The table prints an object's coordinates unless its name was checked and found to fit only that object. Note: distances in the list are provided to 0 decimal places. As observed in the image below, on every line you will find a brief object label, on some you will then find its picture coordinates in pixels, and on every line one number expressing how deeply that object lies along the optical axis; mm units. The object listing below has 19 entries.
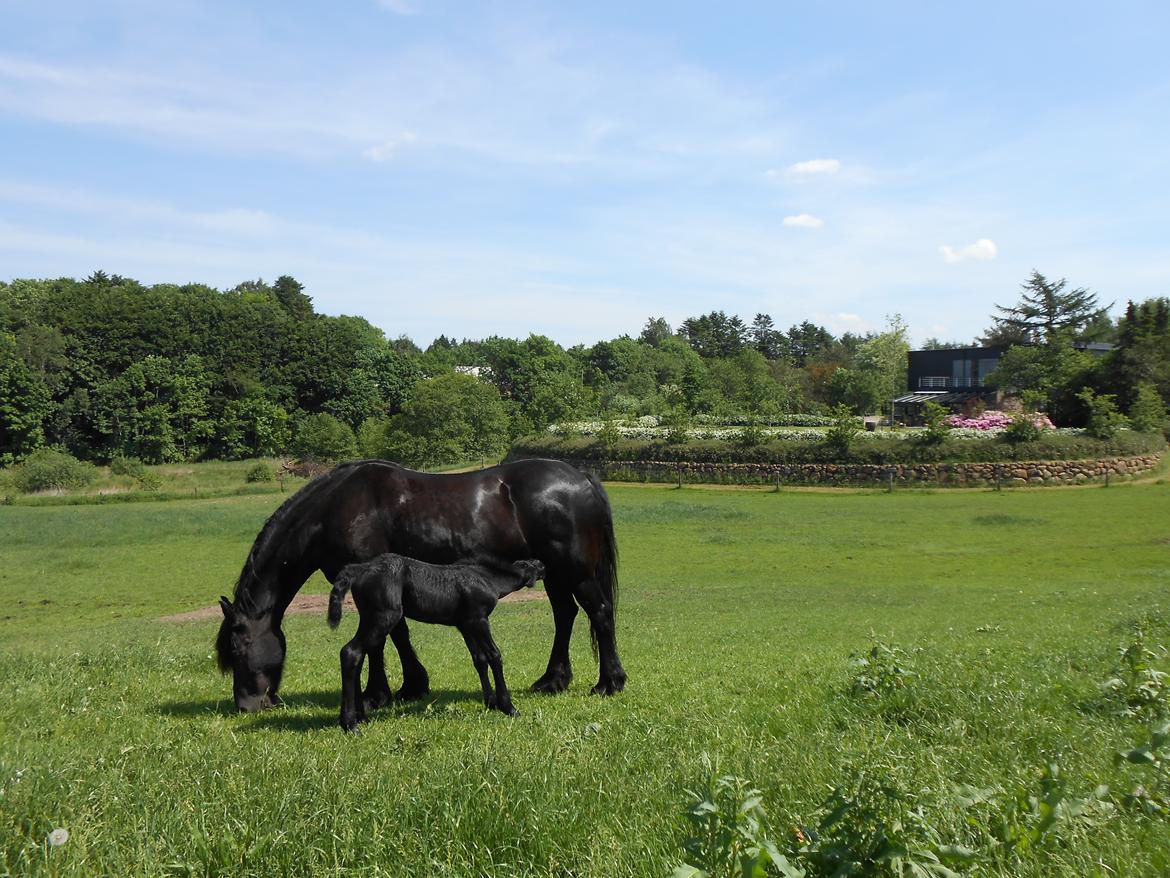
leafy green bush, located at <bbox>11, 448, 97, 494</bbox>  51344
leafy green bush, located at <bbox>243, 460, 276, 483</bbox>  58031
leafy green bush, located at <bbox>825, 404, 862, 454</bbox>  41938
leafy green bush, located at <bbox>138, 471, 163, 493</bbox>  54438
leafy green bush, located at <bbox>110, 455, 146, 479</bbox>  57922
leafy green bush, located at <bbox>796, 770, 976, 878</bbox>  2805
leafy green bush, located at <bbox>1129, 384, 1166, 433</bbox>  45062
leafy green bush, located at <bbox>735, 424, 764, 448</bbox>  44531
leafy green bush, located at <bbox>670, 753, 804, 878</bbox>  2738
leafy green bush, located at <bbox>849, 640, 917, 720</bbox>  5910
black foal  6711
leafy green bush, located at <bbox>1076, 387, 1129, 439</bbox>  41875
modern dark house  69812
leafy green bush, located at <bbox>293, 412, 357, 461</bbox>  67375
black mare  7473
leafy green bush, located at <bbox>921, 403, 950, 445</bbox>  41062
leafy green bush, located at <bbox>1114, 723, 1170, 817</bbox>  3279
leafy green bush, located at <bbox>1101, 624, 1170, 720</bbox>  5047
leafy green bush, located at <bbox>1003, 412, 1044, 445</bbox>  40469
